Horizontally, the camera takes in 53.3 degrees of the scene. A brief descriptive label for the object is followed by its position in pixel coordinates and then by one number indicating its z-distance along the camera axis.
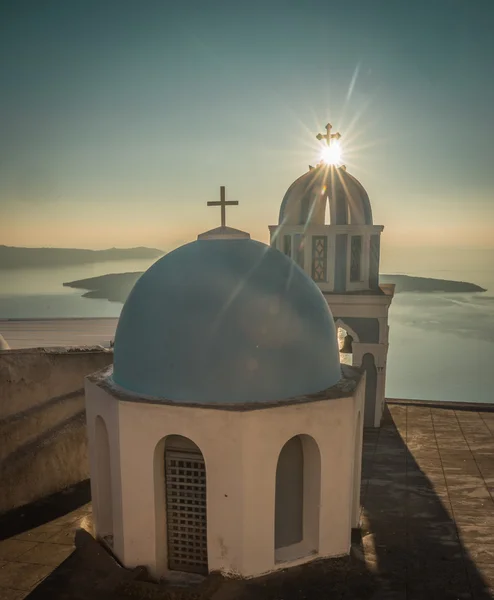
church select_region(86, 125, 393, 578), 7.32
